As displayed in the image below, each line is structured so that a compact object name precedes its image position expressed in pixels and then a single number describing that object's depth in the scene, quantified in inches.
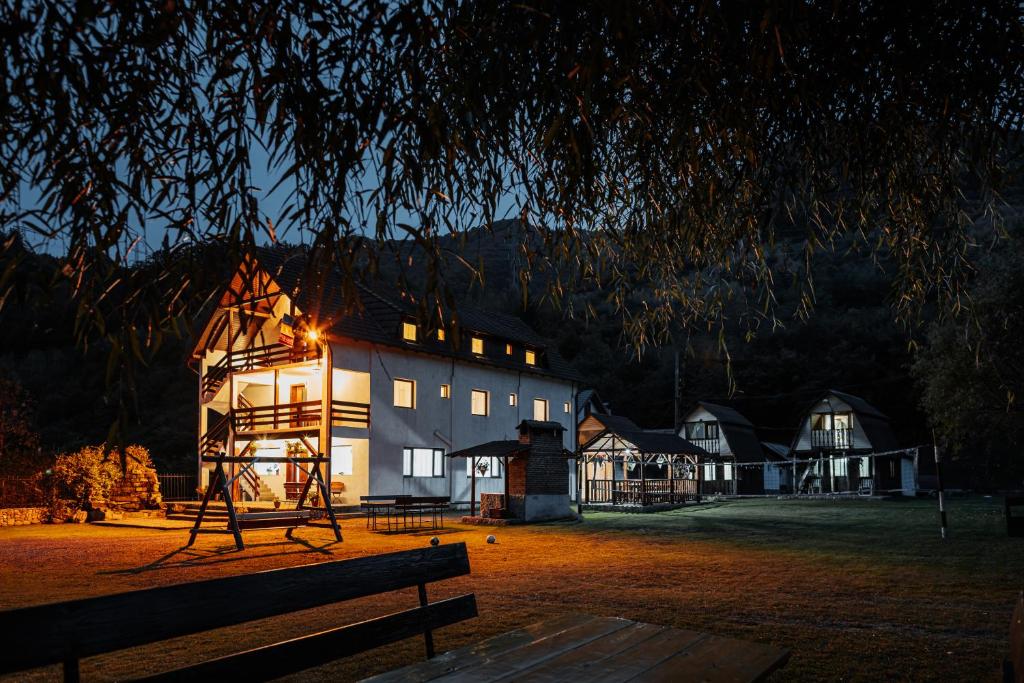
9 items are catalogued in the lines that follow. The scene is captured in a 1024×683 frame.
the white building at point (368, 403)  1093.8
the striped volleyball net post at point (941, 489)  611.5
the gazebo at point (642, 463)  1311.5
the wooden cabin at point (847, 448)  1887.3
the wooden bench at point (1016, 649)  108.8
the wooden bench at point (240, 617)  105.7
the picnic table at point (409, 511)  756.0
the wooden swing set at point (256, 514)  532.1
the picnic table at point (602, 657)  138.1
